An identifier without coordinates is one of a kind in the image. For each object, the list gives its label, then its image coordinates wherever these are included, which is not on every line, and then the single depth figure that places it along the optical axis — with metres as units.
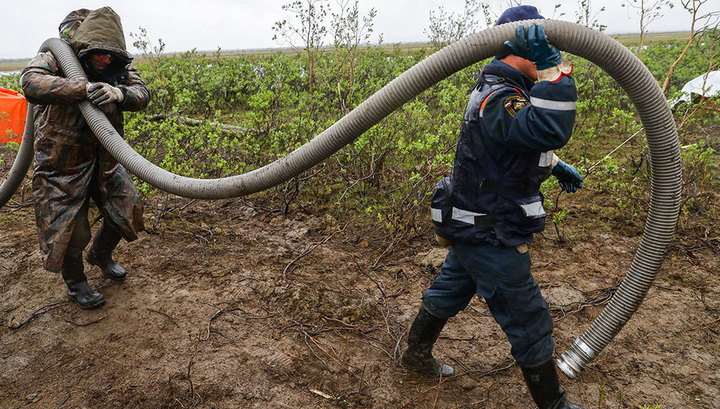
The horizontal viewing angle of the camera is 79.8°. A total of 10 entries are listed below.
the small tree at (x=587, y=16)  5.39
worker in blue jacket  1.74
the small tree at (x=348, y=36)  6.37
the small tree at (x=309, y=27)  6.14
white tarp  6.42
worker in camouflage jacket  2.64
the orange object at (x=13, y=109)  6.50
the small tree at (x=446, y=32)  8.22
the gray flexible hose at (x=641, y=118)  1.83
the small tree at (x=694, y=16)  3.96
